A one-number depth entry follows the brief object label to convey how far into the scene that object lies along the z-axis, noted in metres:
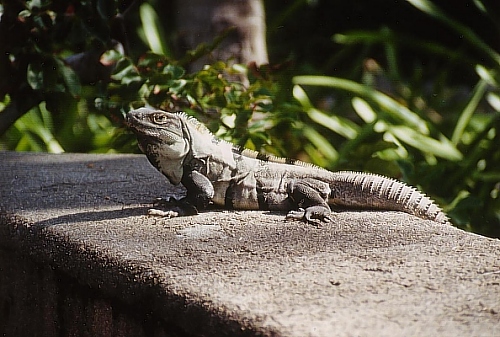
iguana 4.66
